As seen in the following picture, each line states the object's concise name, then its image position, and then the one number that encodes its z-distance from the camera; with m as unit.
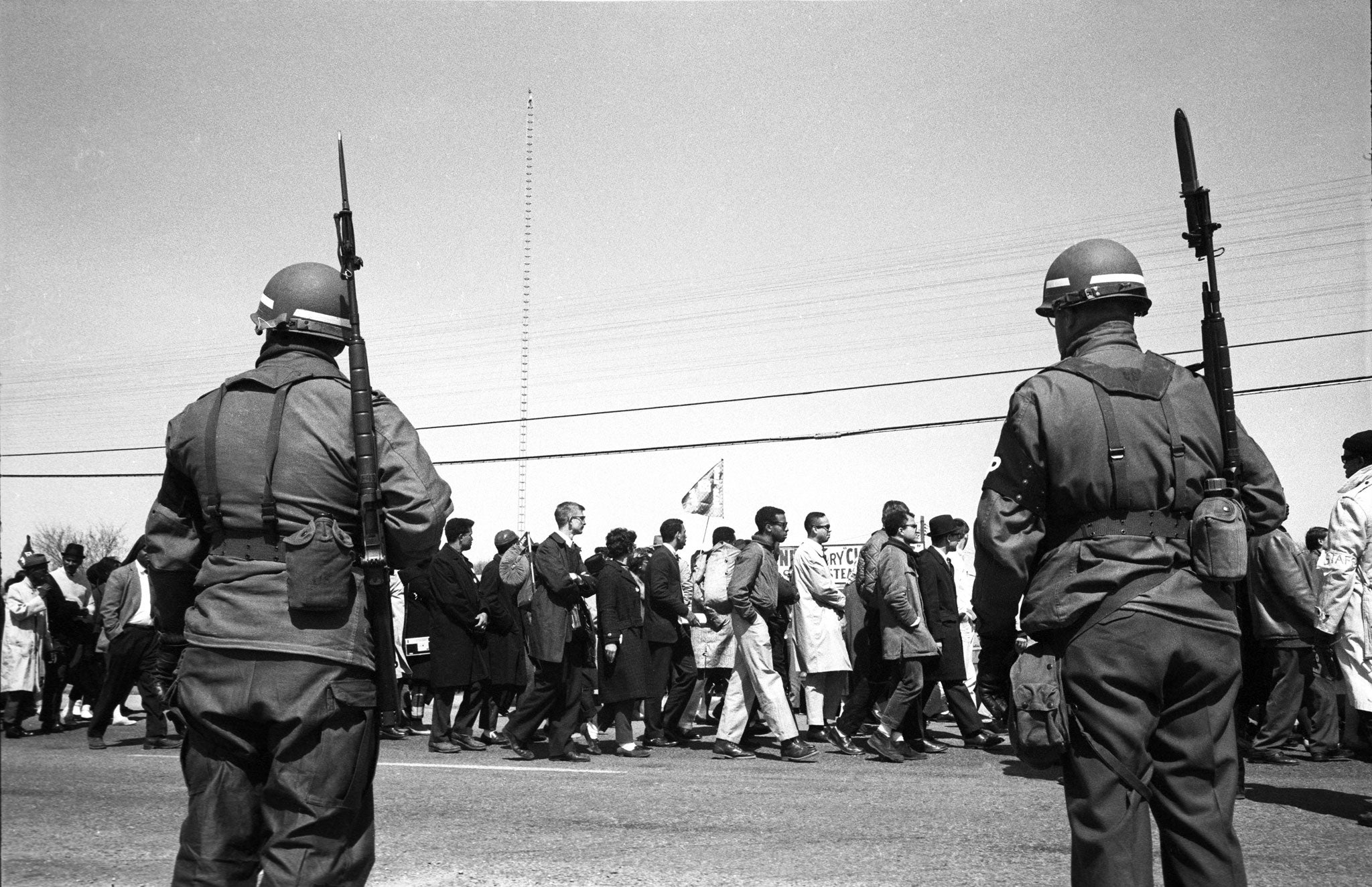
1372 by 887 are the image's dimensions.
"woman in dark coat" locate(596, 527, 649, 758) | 10.66
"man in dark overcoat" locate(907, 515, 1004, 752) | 10.82
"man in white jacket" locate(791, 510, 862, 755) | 11.91
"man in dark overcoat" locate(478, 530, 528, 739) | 11.23
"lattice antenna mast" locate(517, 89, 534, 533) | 25.61
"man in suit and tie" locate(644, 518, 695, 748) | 11.29
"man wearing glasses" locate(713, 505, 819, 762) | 10.23
